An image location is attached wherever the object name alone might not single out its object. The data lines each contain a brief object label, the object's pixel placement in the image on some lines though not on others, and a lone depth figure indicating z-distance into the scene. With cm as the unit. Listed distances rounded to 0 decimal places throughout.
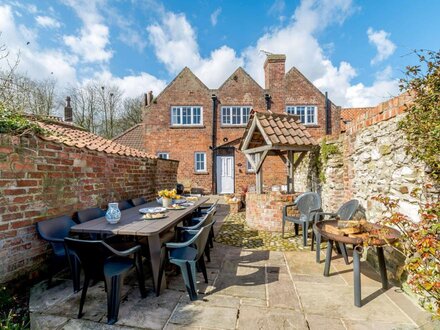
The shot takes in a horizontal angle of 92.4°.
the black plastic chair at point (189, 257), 241
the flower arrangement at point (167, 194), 405
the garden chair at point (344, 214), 338
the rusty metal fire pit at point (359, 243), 227
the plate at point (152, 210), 352
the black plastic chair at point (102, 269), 205
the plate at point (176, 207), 394
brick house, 1270
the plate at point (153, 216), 317
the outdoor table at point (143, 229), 246
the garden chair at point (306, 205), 465
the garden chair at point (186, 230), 301
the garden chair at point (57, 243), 258
